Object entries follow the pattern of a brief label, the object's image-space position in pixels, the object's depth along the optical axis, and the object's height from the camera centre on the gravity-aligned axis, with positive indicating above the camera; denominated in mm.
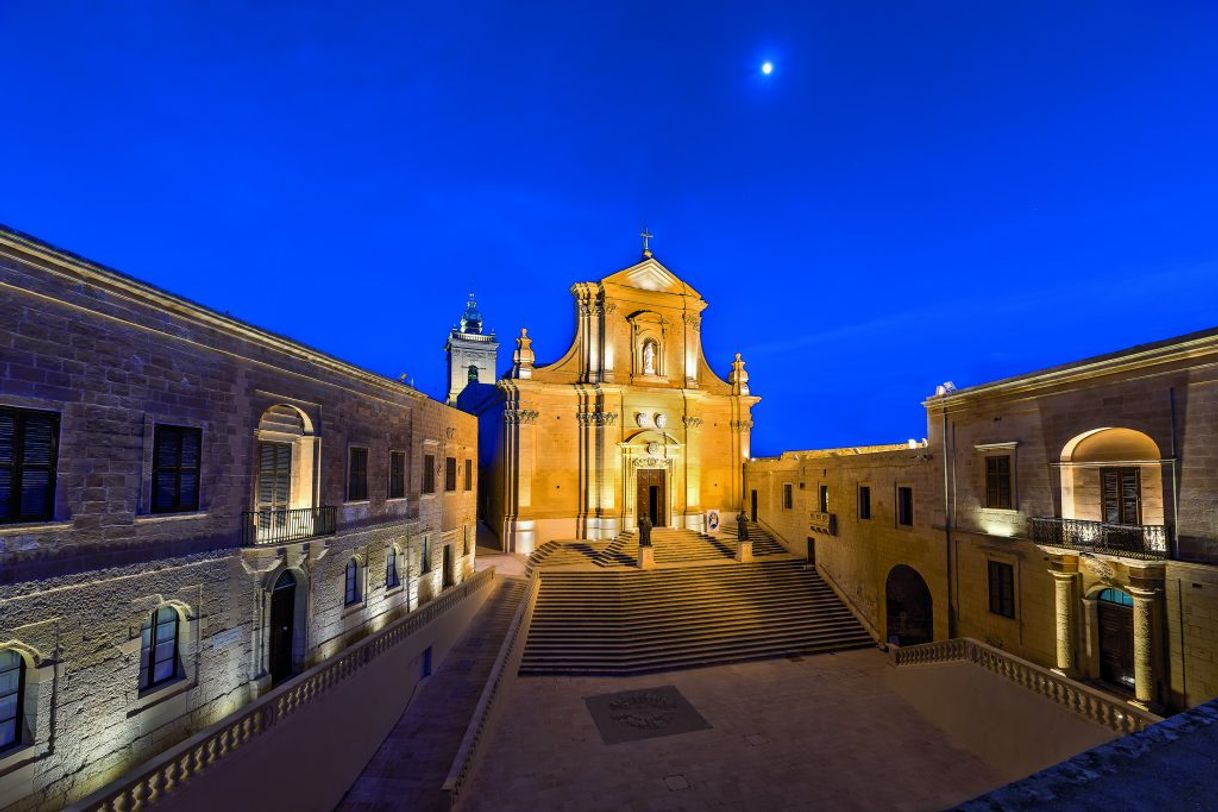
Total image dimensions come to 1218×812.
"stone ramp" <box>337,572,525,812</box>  11336 -7240
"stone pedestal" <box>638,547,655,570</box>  23500 -4760
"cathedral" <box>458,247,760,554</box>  28109 +1410
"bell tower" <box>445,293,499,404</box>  51906 +8972
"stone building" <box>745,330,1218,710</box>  11203 -1733
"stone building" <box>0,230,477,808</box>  7082 -1210
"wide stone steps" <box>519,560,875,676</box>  17906 -6332
